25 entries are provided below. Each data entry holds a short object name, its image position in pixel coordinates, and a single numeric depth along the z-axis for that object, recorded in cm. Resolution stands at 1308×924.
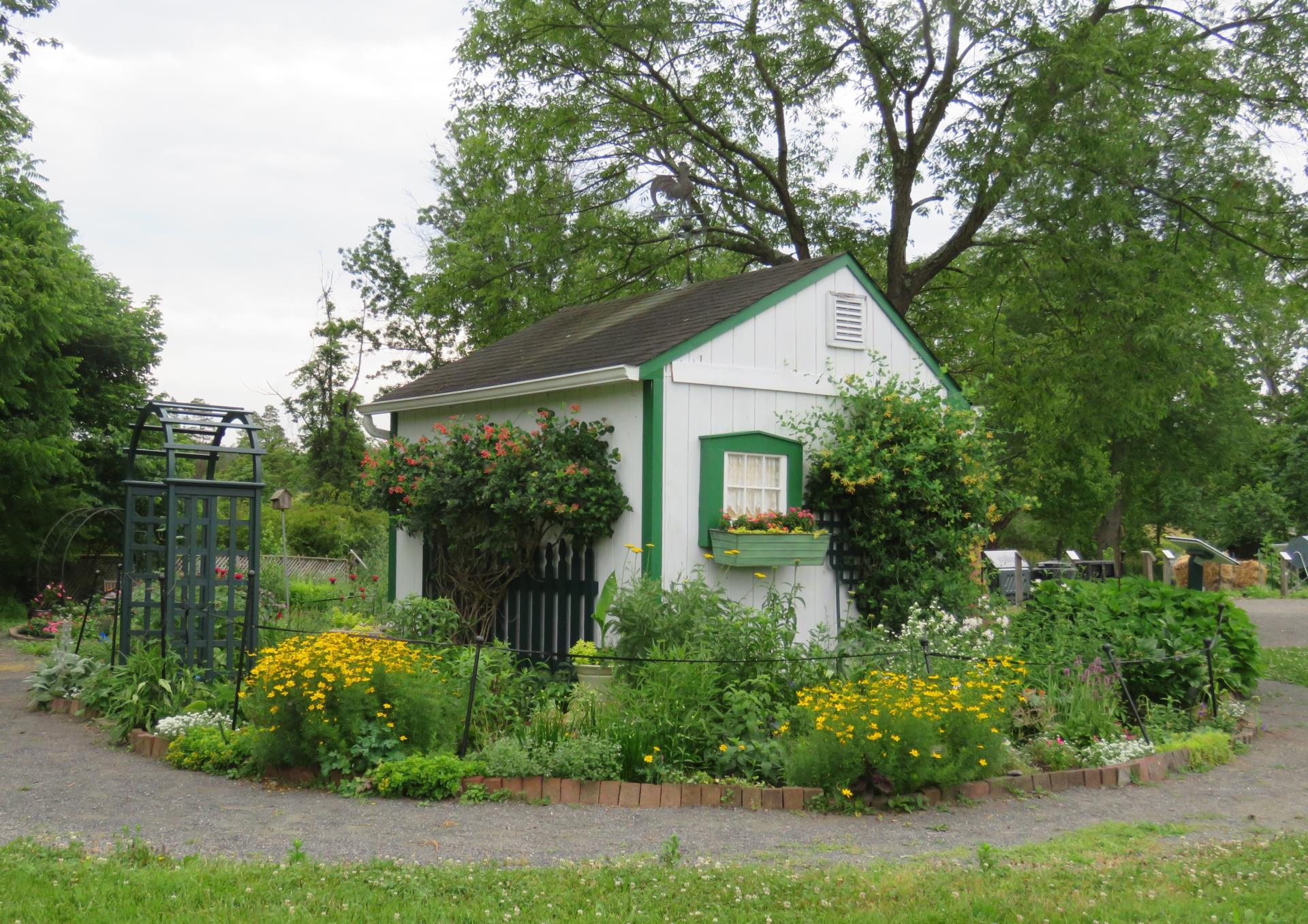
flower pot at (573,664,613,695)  920
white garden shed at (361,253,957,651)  994
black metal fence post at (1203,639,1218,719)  933
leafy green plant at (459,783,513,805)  689
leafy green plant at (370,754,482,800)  693
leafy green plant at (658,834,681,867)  546
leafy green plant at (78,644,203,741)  903
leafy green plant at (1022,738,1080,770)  784
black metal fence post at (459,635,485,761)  742
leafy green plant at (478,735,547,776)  709
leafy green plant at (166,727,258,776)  775
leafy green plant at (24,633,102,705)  1048
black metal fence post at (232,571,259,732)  852
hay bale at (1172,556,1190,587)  3055
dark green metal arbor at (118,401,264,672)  996
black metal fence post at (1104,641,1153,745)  844
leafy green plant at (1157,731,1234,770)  829
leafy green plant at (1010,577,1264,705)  966
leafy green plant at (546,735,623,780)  711
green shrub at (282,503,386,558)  2672
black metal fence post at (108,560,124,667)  1029
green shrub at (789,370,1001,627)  1048
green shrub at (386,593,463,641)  1057
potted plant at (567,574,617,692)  925
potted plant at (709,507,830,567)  977
